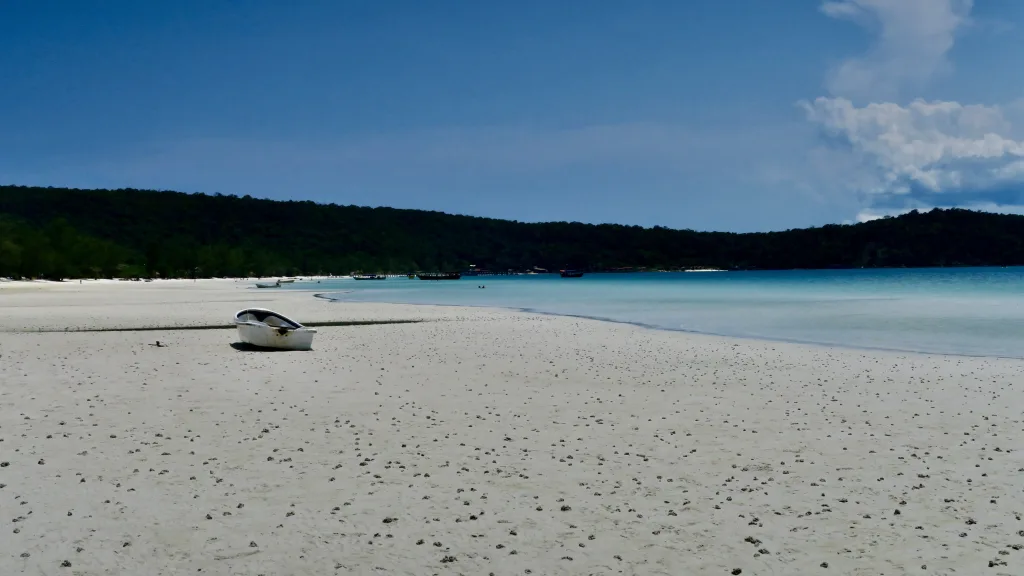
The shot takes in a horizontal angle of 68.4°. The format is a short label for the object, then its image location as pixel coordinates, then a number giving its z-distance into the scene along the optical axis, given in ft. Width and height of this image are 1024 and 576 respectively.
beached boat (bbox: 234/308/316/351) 69.36
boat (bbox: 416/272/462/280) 517.55
